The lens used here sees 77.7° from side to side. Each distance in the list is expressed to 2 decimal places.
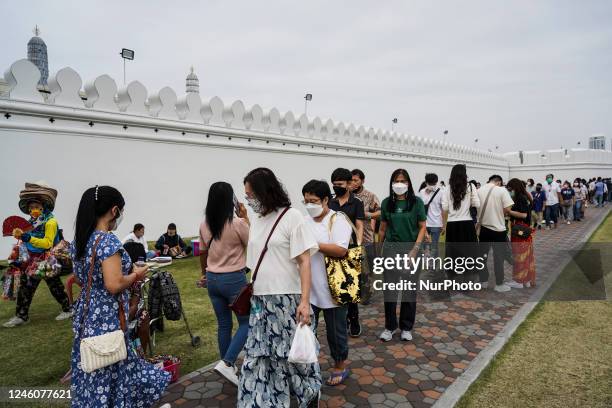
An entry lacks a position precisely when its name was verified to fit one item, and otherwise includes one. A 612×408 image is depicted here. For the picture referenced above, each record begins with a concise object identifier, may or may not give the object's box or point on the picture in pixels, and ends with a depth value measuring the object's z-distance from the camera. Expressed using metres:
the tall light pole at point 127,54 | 8.29
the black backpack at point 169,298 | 3.38
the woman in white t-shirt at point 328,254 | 2.92
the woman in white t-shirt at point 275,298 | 2.38
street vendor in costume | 4.12
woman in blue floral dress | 2.05
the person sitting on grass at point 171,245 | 7.21
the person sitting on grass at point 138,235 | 5.51
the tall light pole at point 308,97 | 13.10
